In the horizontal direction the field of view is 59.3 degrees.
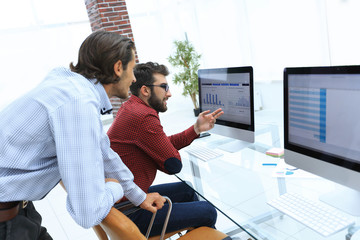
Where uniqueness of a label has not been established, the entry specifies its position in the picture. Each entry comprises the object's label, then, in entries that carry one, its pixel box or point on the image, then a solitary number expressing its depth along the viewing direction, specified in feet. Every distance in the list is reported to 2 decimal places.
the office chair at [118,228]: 3.74
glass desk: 4.01
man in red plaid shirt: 5.72
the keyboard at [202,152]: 7.00
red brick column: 18.16
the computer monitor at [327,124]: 4.06
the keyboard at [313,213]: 3.77
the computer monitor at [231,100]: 6.64
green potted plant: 20.67
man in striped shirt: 3.70
